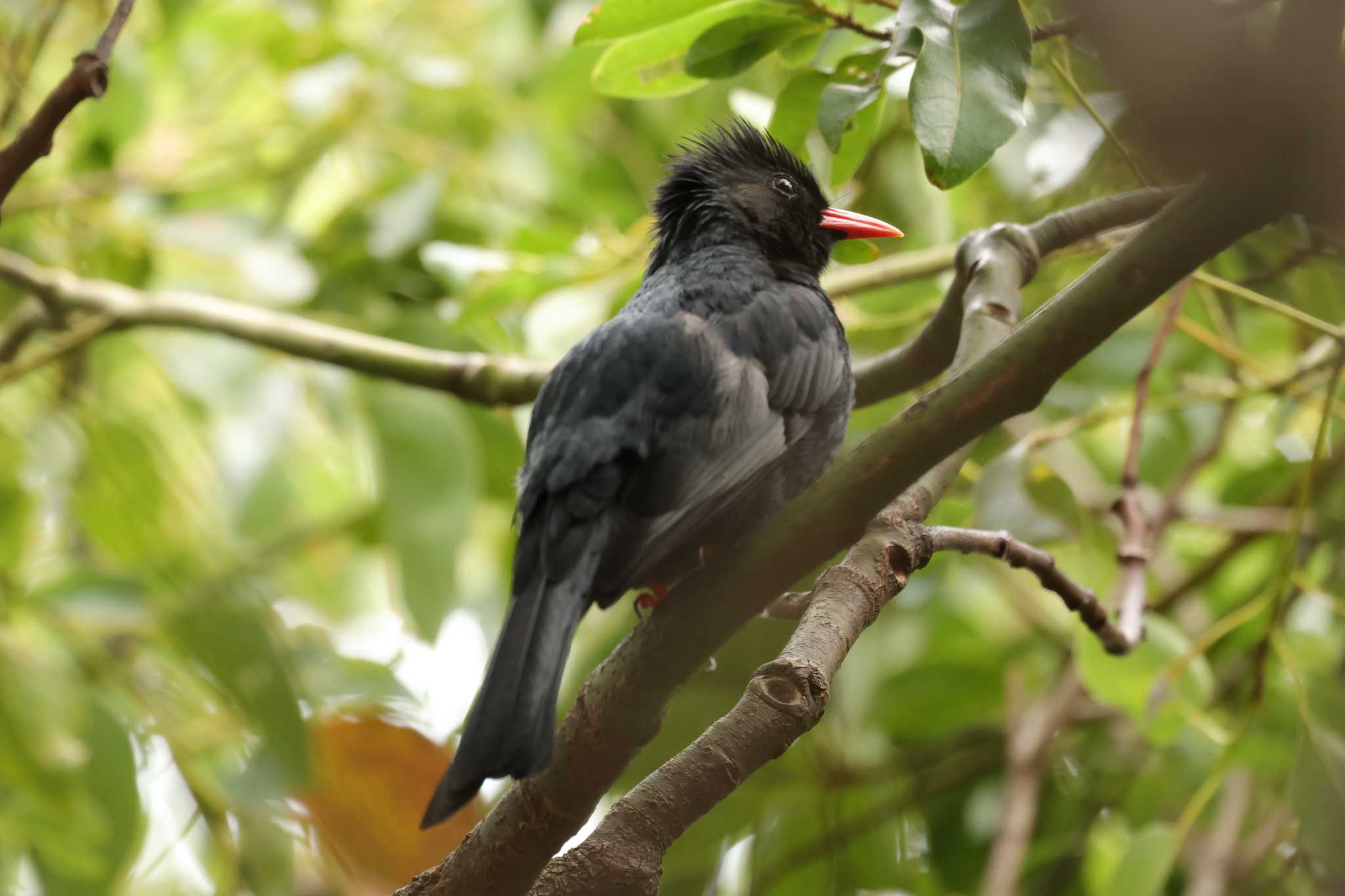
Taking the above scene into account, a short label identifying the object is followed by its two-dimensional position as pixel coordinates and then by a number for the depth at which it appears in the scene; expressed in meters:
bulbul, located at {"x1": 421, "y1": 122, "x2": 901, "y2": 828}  4.08
